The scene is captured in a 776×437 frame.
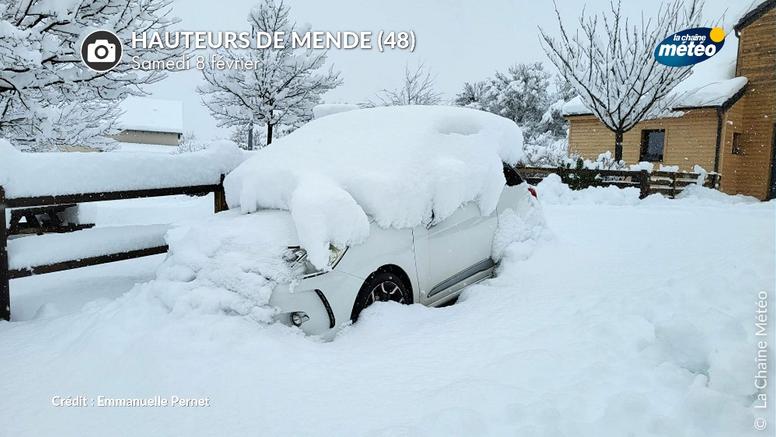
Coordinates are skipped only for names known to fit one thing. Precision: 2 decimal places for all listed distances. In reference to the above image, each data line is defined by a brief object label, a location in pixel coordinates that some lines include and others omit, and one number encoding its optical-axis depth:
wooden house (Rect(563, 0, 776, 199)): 18.41
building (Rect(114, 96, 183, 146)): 49.19
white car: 3.62
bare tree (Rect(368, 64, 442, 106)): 33.00
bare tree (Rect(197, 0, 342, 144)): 18.19
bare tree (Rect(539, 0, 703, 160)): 18.09
